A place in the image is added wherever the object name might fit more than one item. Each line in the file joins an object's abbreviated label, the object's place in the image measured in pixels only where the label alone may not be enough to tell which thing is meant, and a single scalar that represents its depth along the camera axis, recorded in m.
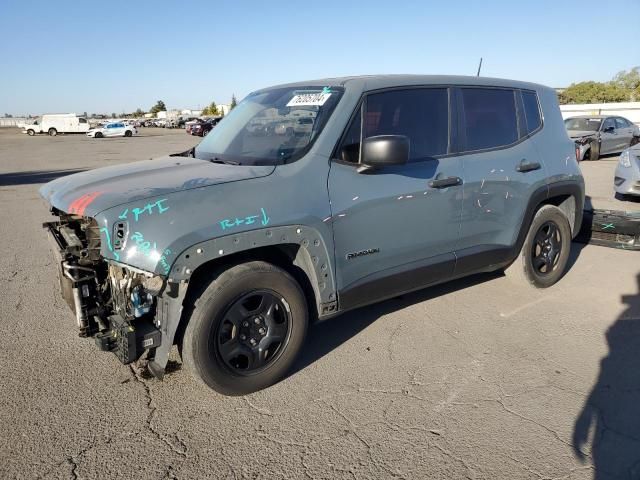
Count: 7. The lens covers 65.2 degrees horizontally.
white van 51.41
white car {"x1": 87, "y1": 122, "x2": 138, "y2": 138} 46.16
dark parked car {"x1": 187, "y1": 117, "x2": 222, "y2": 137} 42.53
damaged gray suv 2.77
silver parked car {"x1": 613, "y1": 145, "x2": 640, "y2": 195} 8.62
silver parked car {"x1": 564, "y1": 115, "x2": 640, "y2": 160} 16.23
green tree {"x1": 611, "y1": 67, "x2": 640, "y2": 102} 69.93
